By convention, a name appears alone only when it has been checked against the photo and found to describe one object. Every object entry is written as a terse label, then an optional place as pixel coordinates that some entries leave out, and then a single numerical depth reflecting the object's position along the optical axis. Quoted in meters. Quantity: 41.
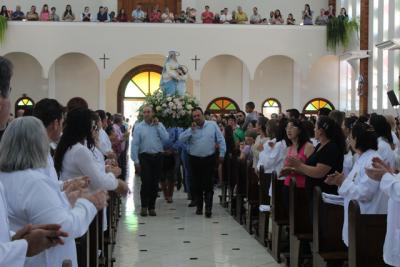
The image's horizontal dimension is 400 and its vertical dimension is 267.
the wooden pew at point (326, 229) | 6.11
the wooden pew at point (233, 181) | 11.45
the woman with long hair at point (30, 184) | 3.33
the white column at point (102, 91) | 23.25
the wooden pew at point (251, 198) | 9.75
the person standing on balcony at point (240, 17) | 24.05
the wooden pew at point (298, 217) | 7.10
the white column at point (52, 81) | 25.06
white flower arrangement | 12.65
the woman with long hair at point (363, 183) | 5.33
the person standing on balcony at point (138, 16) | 23.55
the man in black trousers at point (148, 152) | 11.14
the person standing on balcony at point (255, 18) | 24.16
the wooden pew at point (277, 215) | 7.93
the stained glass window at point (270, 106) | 26.17
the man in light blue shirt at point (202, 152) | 11.08
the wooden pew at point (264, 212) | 8.79
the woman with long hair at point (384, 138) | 7.38
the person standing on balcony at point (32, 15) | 23.11
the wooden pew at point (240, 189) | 10.65
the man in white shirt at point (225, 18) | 24.03
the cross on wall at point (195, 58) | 23.36
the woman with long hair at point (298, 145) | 7.31
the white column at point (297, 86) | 25.91
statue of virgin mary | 14.15
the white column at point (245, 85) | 25.56
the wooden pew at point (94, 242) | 5.64
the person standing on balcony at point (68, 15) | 23.48
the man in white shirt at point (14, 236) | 2.71
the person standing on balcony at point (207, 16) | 24.03
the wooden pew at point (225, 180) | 12.45
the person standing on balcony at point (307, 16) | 23.94
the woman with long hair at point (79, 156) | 5.48
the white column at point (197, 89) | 23.70
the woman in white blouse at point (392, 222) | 4.64
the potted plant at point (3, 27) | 22.28
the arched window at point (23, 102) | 24.95
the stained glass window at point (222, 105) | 26.03
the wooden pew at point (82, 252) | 4.80
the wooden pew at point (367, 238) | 5.07
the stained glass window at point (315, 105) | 25.98
